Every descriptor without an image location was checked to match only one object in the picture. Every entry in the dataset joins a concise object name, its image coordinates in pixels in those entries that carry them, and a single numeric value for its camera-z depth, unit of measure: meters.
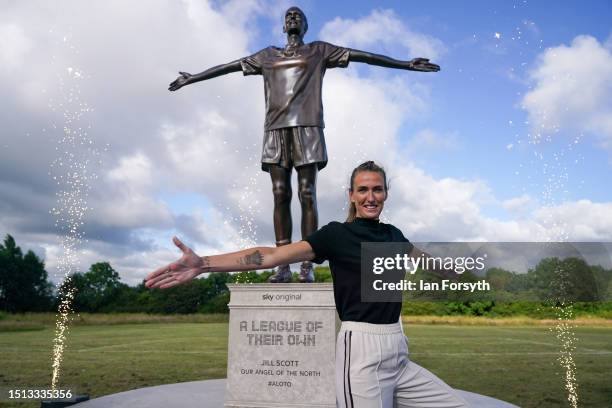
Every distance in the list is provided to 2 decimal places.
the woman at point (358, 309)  2.73
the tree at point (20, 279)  41.28
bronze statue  6.88
